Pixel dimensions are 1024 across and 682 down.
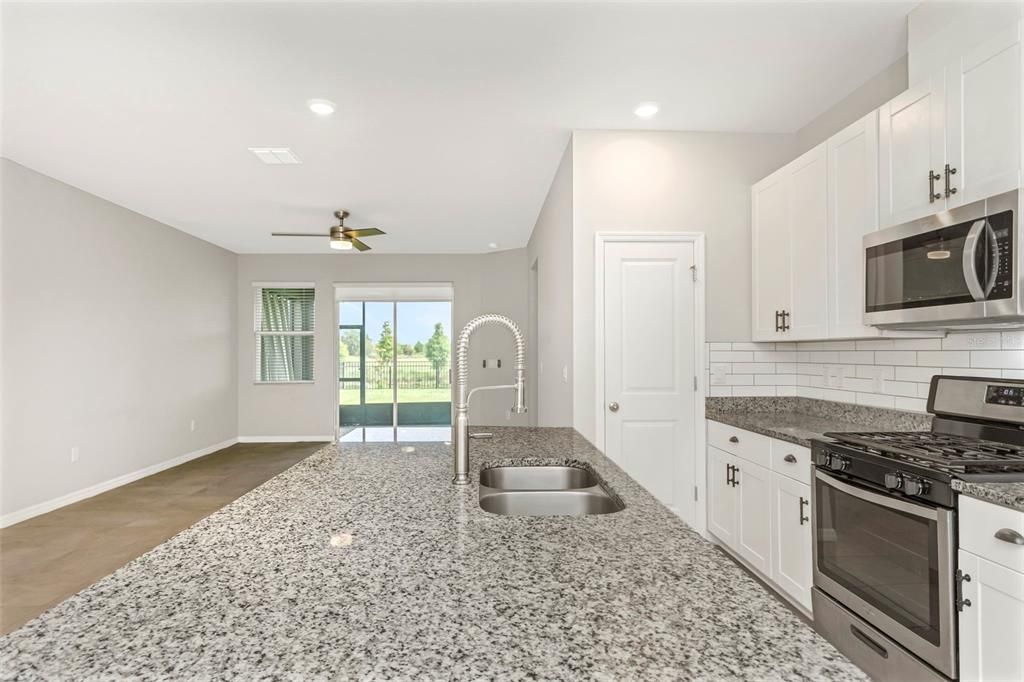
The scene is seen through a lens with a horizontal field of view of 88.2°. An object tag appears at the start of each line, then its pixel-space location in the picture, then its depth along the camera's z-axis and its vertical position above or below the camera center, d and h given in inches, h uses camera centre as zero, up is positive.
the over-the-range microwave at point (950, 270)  67.6 +10.7
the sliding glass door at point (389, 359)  305.4 -8.2
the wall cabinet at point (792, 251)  109.0 +20.8
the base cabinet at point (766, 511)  92.4 -33.7
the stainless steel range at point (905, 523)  63.2 -24.5
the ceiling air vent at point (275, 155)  143.3 +53.0
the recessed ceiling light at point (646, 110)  117.6 +53.2
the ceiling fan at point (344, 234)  199.3 +42.2
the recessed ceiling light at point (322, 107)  115.7 +53.0
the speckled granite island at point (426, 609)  25.6 -15.6
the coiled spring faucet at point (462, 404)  60.3 -6.8
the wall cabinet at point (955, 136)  68.3 +30.4
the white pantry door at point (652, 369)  130.6 -6.2
